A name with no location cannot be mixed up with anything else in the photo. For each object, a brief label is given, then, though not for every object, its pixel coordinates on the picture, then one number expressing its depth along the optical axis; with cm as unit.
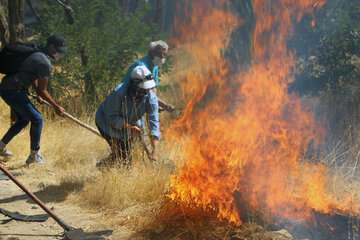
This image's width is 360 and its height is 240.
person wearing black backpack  705
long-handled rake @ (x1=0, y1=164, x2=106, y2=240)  505
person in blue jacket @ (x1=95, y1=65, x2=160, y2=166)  641
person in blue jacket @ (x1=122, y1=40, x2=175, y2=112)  740
